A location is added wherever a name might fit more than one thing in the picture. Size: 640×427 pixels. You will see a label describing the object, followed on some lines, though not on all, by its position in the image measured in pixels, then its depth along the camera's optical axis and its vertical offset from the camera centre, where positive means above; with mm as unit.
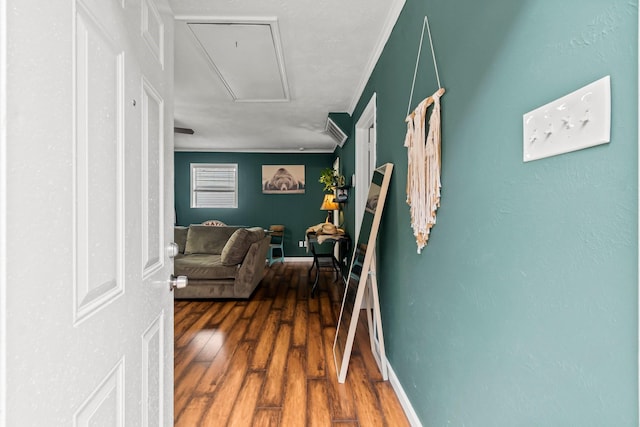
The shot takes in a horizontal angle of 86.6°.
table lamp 5367 +98
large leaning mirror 2062 -328
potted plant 5180 +482
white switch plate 621 +182
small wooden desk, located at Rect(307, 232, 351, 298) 4105 -368
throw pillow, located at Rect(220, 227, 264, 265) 3963 -443
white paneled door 465 -7
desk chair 6832 -683
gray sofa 4008 -728
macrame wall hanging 1381 +203
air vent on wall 4379 +1075
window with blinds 7156 +524
